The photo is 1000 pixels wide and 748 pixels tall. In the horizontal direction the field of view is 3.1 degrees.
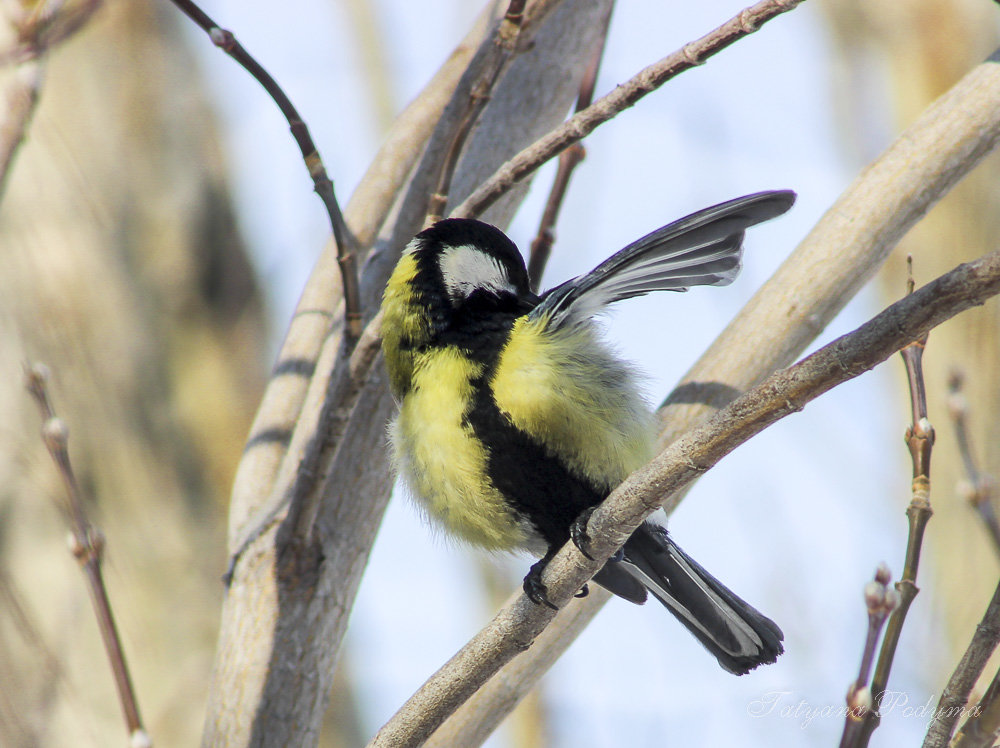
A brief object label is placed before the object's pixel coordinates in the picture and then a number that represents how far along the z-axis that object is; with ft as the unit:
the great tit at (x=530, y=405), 14.19
